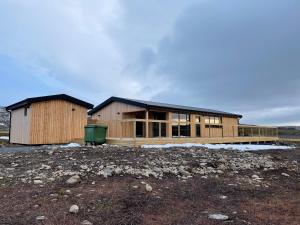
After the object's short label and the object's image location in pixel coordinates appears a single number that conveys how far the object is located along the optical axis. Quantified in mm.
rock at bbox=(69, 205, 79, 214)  4379
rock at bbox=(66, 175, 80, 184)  5944
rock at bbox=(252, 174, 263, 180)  8040
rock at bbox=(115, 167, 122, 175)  6923
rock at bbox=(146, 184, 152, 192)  5793
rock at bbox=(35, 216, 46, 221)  4023
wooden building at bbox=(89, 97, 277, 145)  17984
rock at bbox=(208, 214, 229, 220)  4345
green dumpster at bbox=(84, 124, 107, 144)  14005
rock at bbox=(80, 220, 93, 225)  3932
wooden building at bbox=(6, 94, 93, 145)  15545
